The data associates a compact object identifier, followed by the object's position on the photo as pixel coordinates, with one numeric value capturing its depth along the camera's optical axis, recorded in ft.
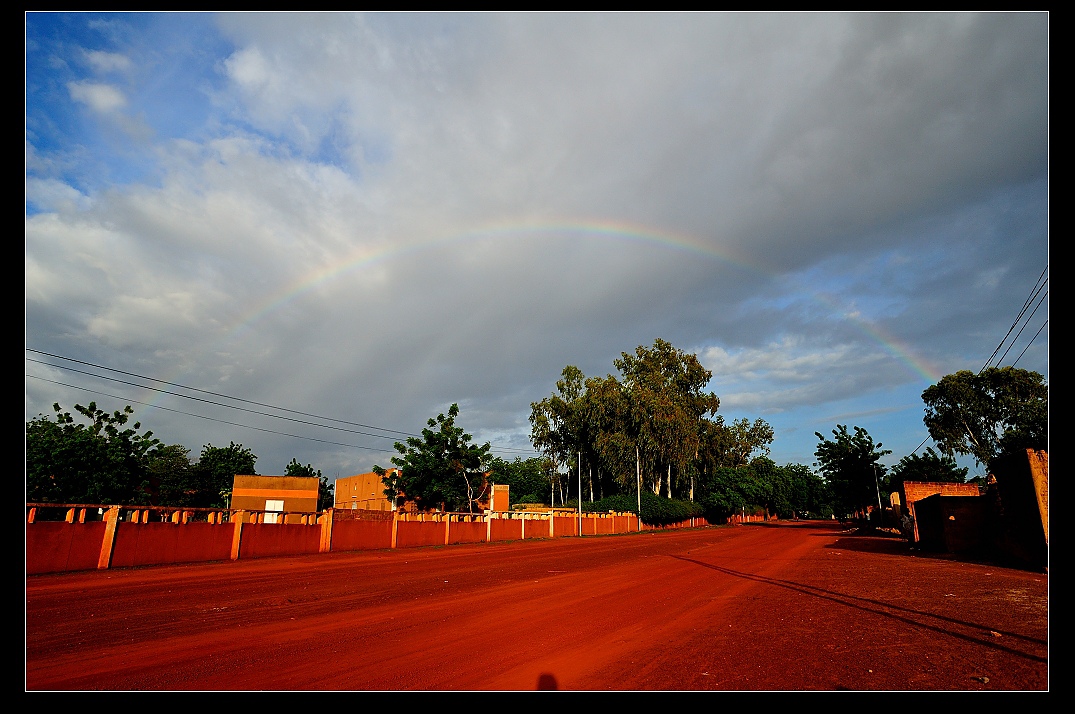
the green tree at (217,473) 210.18
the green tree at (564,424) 183.73
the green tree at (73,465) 92.84
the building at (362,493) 217.97
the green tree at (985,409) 187.01
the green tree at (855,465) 216.95
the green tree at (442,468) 120.57
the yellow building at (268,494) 185.47
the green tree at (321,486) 271.96
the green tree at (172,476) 176.68
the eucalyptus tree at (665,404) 158.61
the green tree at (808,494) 377.50
